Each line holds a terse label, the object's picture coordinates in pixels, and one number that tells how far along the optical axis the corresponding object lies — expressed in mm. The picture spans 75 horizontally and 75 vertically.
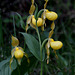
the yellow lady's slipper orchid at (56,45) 1149
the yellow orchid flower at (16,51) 1130
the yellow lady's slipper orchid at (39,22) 1203
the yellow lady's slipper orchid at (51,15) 1188
